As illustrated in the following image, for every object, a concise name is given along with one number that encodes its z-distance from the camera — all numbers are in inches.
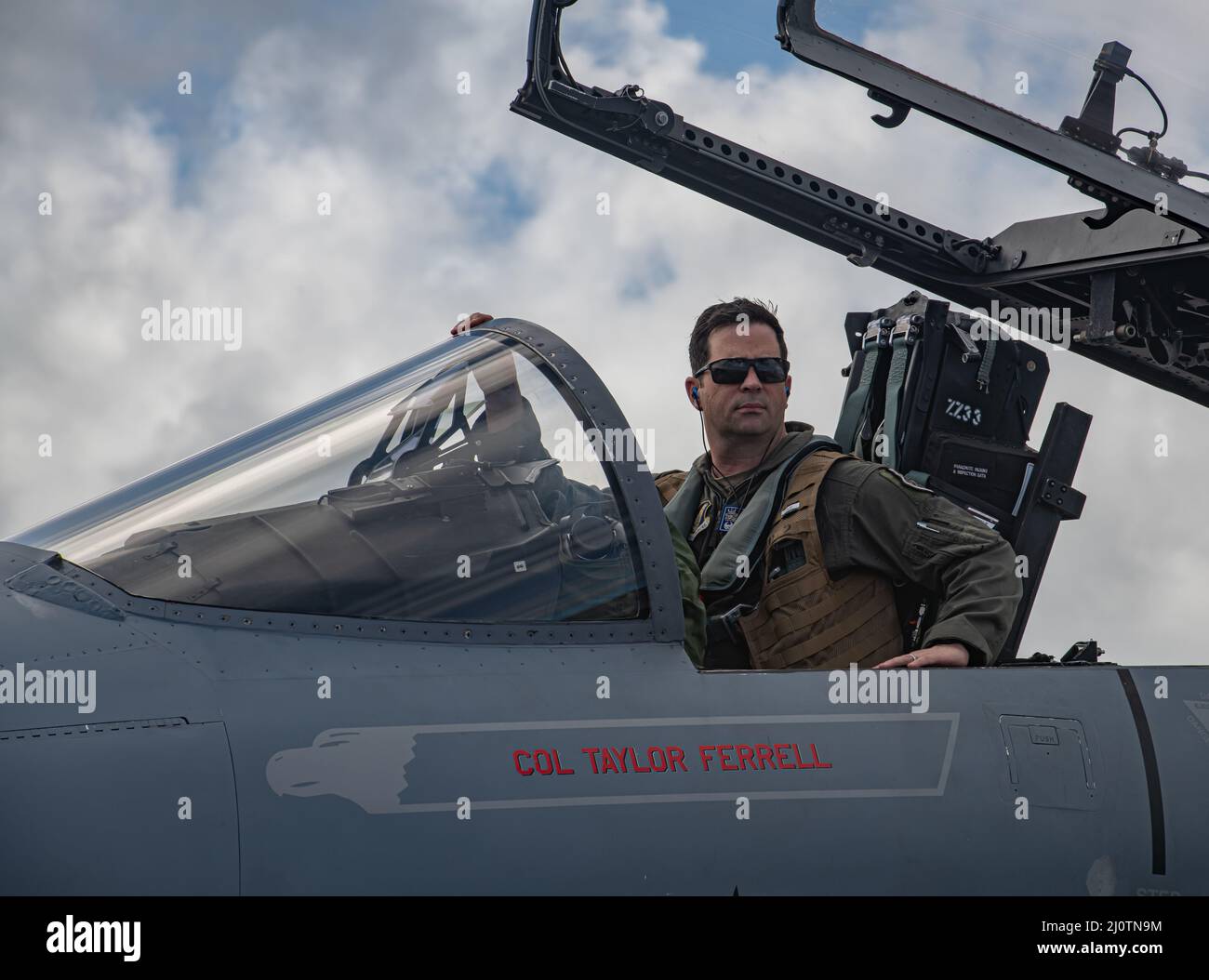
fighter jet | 87.0
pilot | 125.9
